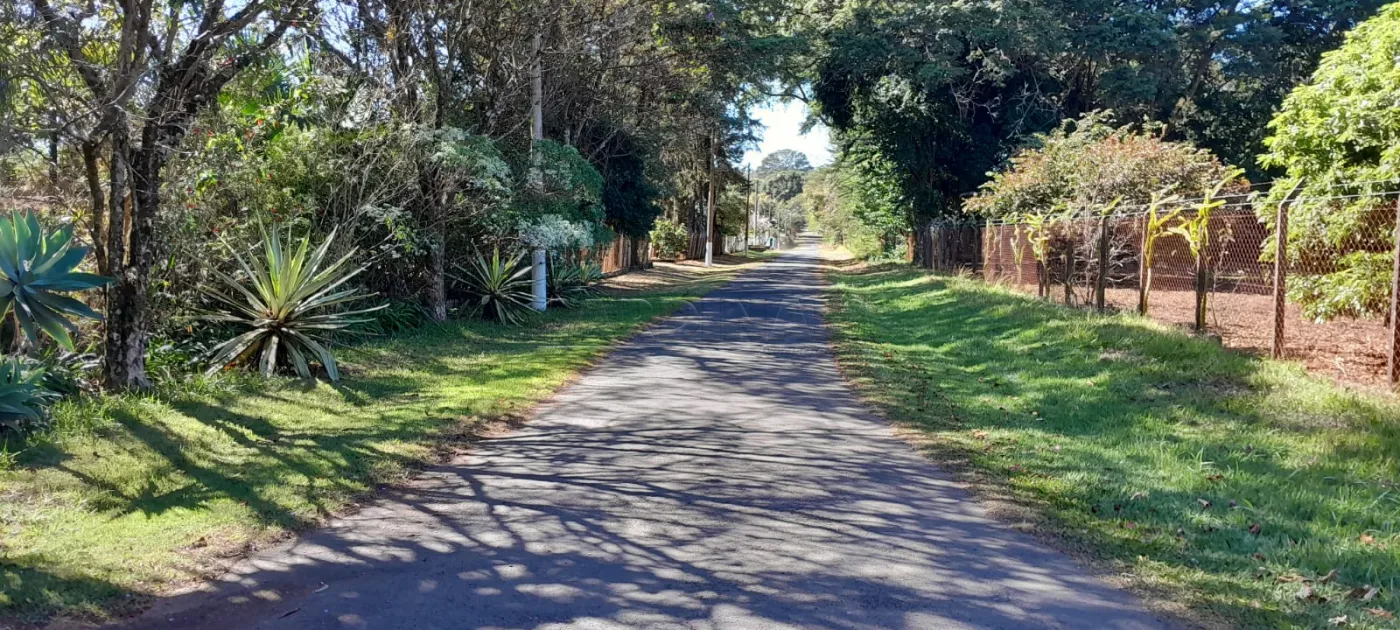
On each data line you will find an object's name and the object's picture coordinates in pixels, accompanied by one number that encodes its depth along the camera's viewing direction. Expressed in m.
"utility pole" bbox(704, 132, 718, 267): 47.66
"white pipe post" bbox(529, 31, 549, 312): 18.50
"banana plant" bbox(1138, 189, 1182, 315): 13.02
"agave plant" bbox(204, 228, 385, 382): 10.41
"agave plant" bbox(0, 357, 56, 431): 6.96
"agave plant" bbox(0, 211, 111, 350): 7.00
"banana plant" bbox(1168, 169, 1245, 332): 11.34
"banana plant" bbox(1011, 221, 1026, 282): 20.47
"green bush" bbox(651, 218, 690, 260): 50.13
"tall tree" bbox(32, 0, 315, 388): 8.27
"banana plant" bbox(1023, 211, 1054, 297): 17.91
